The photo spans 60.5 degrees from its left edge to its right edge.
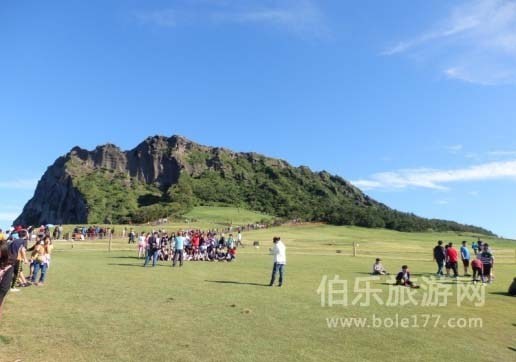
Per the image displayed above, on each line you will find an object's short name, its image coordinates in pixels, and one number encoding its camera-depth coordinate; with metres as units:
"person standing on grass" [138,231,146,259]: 29.73
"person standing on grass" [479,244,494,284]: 20.95
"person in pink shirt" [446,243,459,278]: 22.87
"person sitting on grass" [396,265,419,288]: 18.67
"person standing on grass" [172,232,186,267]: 24.97
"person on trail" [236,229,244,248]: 47.63
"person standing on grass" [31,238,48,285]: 15.81
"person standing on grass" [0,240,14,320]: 8.97
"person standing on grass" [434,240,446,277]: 23.44
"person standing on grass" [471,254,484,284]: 20.88
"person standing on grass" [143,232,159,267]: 24.05
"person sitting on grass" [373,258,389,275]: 23.53
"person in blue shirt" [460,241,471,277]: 24.25
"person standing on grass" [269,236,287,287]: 17.16
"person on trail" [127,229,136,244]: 46.34
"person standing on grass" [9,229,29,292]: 11.98
